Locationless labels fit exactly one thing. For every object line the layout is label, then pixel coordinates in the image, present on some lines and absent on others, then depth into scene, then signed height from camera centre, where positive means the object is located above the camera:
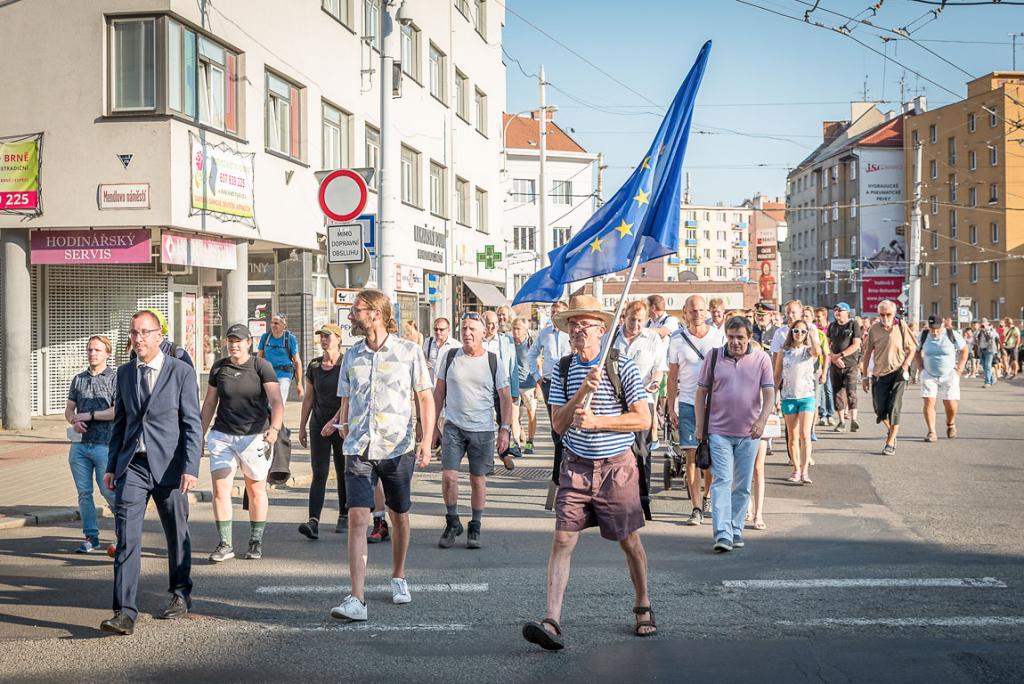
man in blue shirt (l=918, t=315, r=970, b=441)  16.09 -0.66
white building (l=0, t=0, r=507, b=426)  16.84 +2.81
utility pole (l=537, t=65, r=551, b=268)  37.81 +4.17
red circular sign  12.77 +1.54
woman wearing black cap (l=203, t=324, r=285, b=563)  8.17 -0.80
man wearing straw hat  5.80 -0.74
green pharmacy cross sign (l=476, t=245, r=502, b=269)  33.47 +2.11
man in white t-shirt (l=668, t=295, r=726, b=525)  10.02 -0.40
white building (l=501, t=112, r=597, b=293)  72.06 +9.74
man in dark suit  6.38 -0.75
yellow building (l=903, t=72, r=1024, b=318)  66.31 +8.22
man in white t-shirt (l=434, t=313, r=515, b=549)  8.91 -0.74
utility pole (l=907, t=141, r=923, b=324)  39.03 +2.66
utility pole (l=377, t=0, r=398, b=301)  13.92 +1.89
